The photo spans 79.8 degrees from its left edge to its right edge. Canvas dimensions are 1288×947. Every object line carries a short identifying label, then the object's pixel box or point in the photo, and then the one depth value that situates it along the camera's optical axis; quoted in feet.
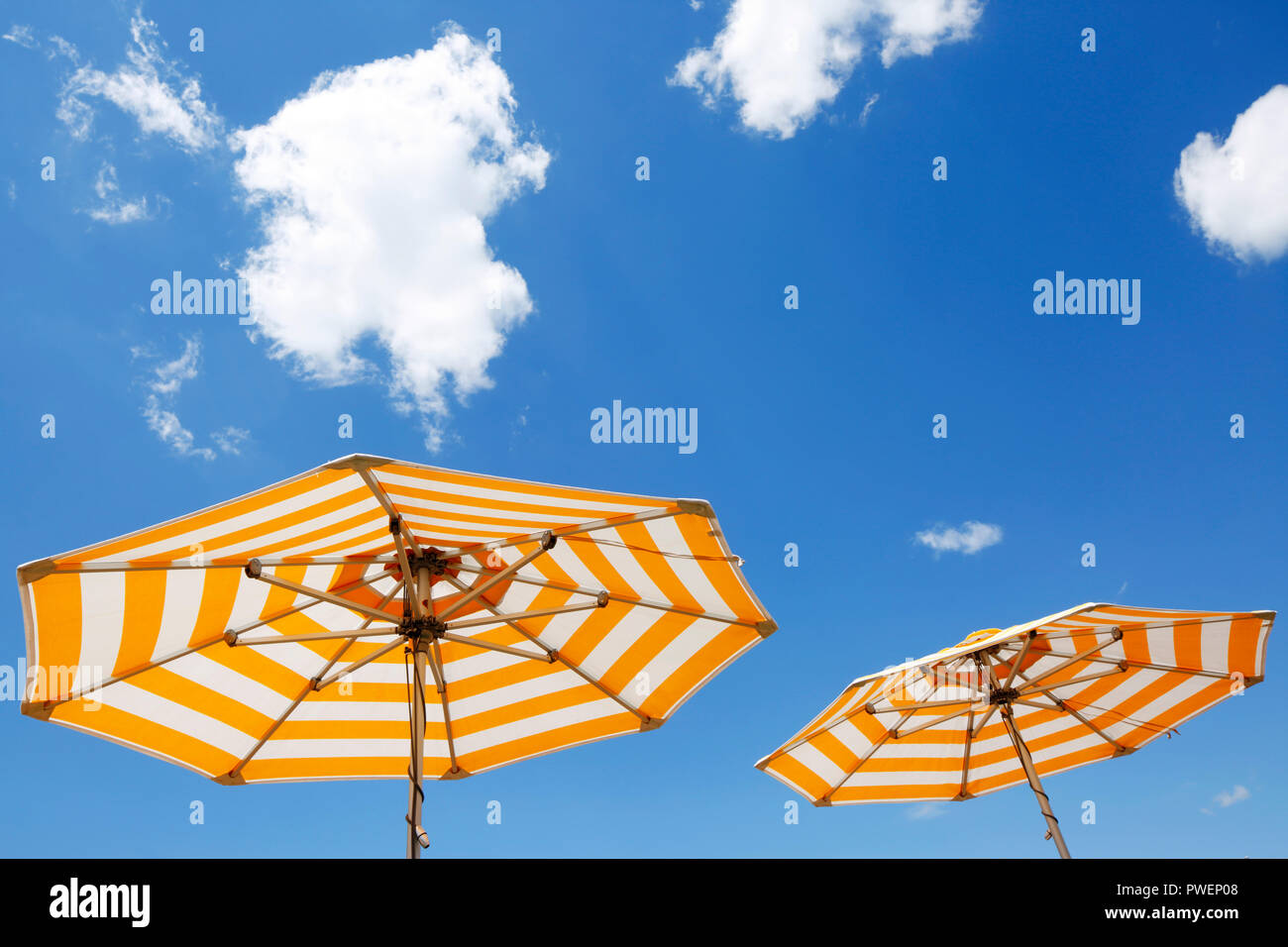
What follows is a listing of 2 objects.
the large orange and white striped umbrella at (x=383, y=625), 16.01
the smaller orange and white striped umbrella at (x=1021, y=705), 24.51
